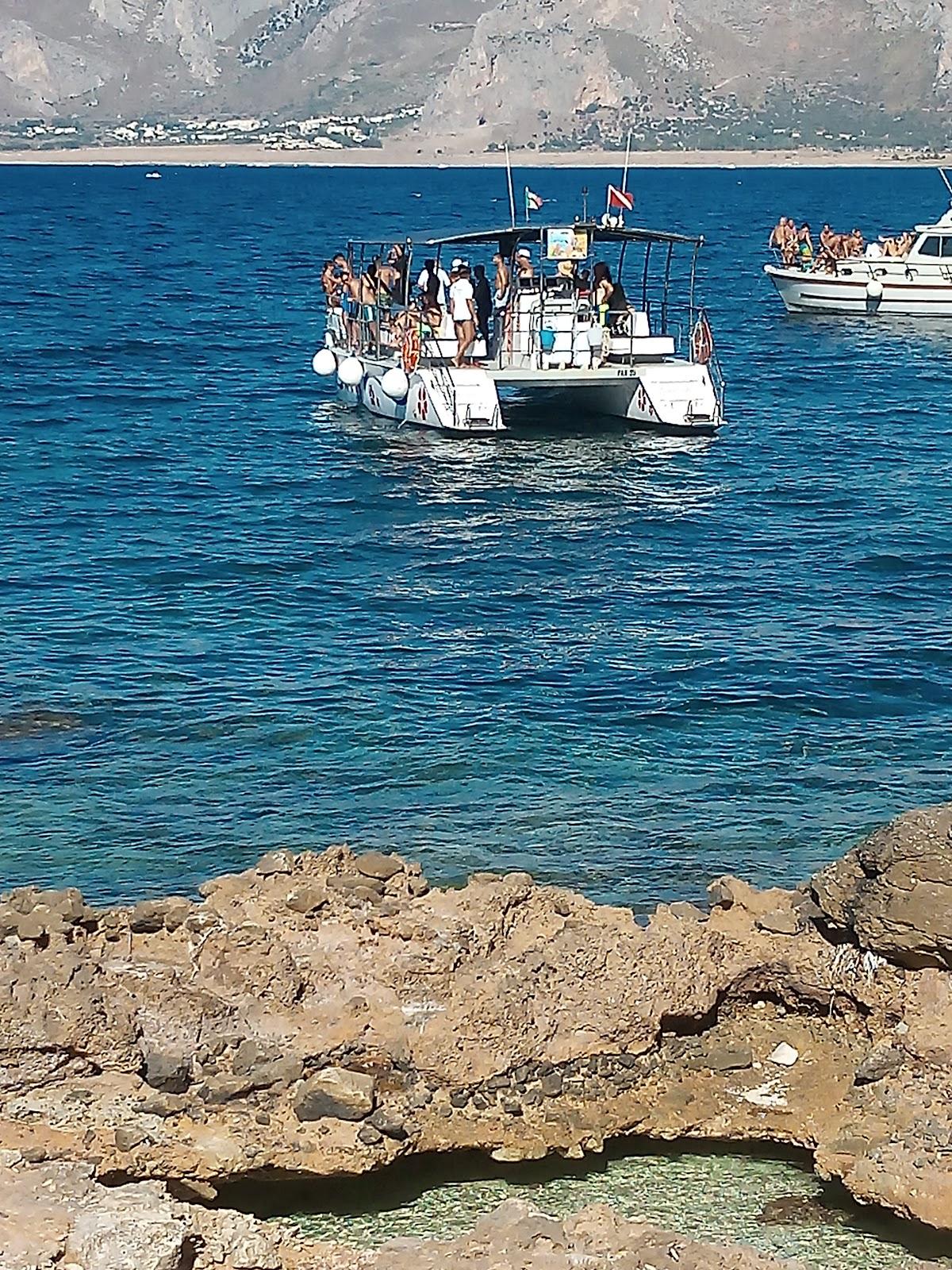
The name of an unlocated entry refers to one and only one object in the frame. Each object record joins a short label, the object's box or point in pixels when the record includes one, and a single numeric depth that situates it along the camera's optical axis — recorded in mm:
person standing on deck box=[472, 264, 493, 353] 29734
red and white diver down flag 29703
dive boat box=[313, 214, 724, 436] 29047
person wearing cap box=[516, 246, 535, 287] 29406
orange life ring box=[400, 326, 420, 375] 29750
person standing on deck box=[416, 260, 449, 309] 29609
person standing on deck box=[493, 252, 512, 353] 29344
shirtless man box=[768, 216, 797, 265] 49594
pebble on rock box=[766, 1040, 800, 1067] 8328
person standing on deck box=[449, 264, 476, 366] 28781
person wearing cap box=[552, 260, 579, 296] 29766
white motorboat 46656
